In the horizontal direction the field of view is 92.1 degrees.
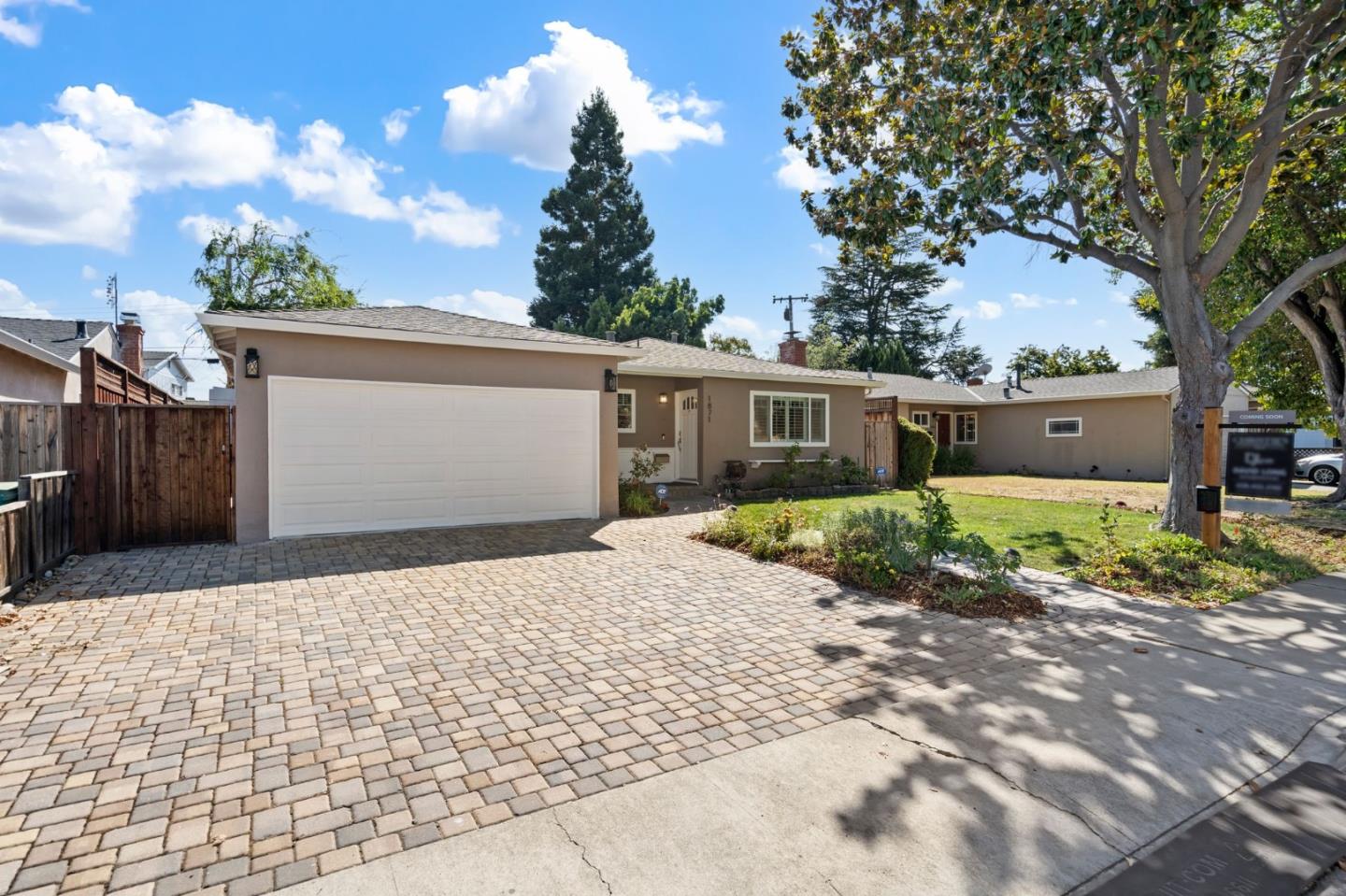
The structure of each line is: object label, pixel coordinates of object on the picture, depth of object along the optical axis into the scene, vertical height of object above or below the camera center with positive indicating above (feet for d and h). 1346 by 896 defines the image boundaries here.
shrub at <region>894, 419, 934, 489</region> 56.70 -1.08
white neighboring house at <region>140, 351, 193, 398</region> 90.63 +9.88
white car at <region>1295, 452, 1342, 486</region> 63.05 -2.77
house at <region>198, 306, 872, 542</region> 28.53 +0.89
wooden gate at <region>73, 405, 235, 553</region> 25.55 -1.57
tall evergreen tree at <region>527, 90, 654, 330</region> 120.47 +38.45
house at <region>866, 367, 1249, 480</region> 65.57 +2.43
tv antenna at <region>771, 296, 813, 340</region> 106.49 +21.82
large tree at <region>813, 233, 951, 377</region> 134.92 +28.04
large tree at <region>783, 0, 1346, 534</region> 23.75 +13.67
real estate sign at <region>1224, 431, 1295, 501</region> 22.93 -0.86
